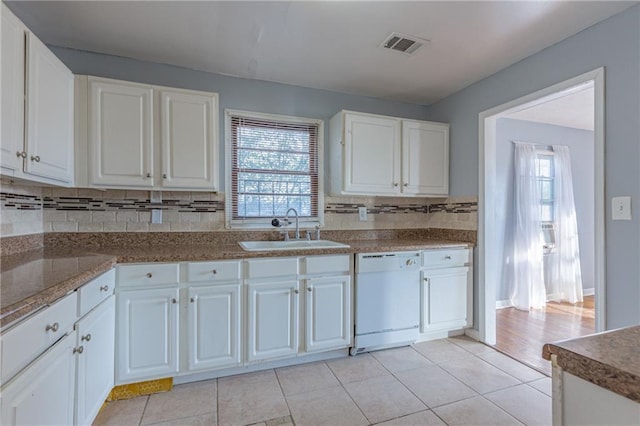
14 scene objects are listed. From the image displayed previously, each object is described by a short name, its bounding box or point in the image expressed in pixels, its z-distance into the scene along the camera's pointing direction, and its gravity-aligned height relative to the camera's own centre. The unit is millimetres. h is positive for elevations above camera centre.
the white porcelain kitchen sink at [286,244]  2568 -279
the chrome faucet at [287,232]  2717 -164
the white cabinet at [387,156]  2756 +549
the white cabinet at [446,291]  2648 -720
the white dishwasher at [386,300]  2416 -738
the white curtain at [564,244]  3998 -431
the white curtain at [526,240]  3691 -350
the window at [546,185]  3951 +358
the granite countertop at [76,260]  1054 -284
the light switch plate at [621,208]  1767 +23
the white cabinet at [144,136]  2062 +555
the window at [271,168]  2693 +417
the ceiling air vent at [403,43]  2104 +1235
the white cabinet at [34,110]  1444 +573
